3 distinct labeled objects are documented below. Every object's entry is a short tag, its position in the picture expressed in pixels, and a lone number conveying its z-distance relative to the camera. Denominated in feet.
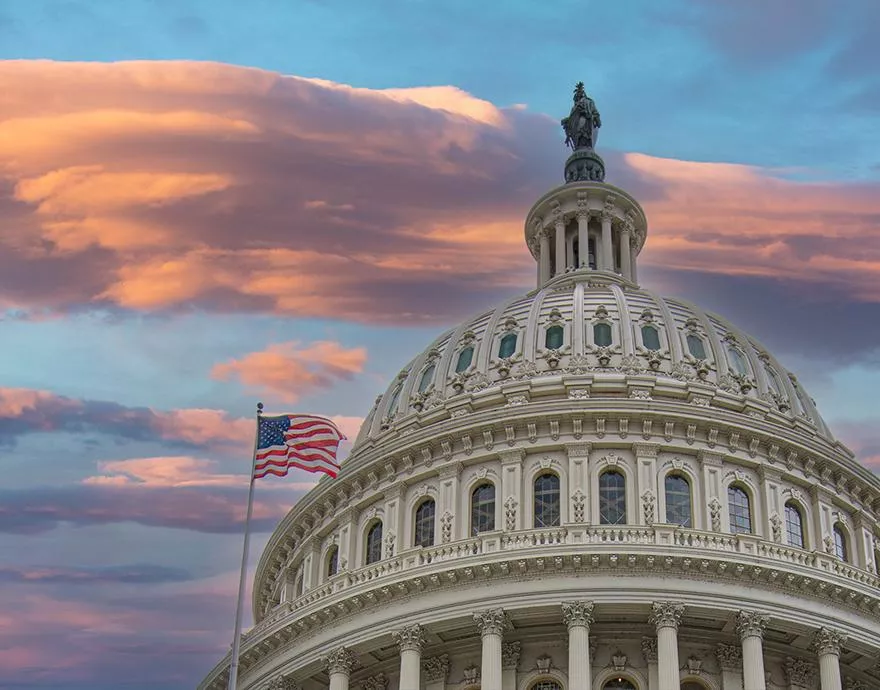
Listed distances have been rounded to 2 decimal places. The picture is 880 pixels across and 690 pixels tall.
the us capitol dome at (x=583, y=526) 194.18
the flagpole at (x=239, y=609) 156.08
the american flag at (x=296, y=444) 181.98
